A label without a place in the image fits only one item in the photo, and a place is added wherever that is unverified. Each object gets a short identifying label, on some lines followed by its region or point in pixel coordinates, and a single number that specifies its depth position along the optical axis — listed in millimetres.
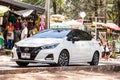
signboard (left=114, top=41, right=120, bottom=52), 34938
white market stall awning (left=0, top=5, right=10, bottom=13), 24719
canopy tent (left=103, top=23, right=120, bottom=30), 40350
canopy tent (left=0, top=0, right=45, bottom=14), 27212
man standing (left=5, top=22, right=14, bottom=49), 25484
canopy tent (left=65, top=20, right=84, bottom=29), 36528
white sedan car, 15516
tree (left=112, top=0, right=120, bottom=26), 54375
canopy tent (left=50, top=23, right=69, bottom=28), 34138
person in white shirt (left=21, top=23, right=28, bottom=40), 25344
